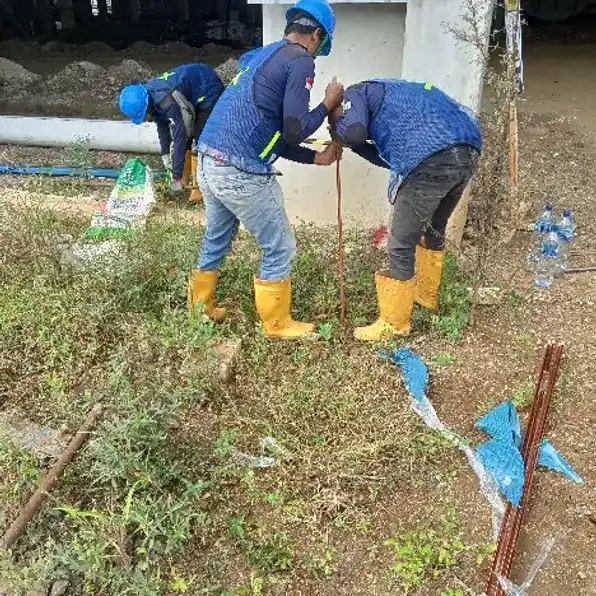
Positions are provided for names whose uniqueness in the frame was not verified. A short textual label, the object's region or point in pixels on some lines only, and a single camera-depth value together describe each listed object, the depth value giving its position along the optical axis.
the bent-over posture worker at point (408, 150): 3.56
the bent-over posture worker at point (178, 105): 5.58
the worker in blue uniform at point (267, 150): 3.45
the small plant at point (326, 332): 3.93
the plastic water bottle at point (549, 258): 4.69
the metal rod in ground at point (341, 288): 4.16
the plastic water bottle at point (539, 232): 4.98
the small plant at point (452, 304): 4.02
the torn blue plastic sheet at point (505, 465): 2.98
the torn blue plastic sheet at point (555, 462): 3.10
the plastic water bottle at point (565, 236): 4.98
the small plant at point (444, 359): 3.80
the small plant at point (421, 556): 2.68
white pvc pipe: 7.34
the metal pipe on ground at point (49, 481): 2.73
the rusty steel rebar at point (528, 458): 2.66
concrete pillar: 4.38
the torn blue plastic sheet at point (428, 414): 2.98
